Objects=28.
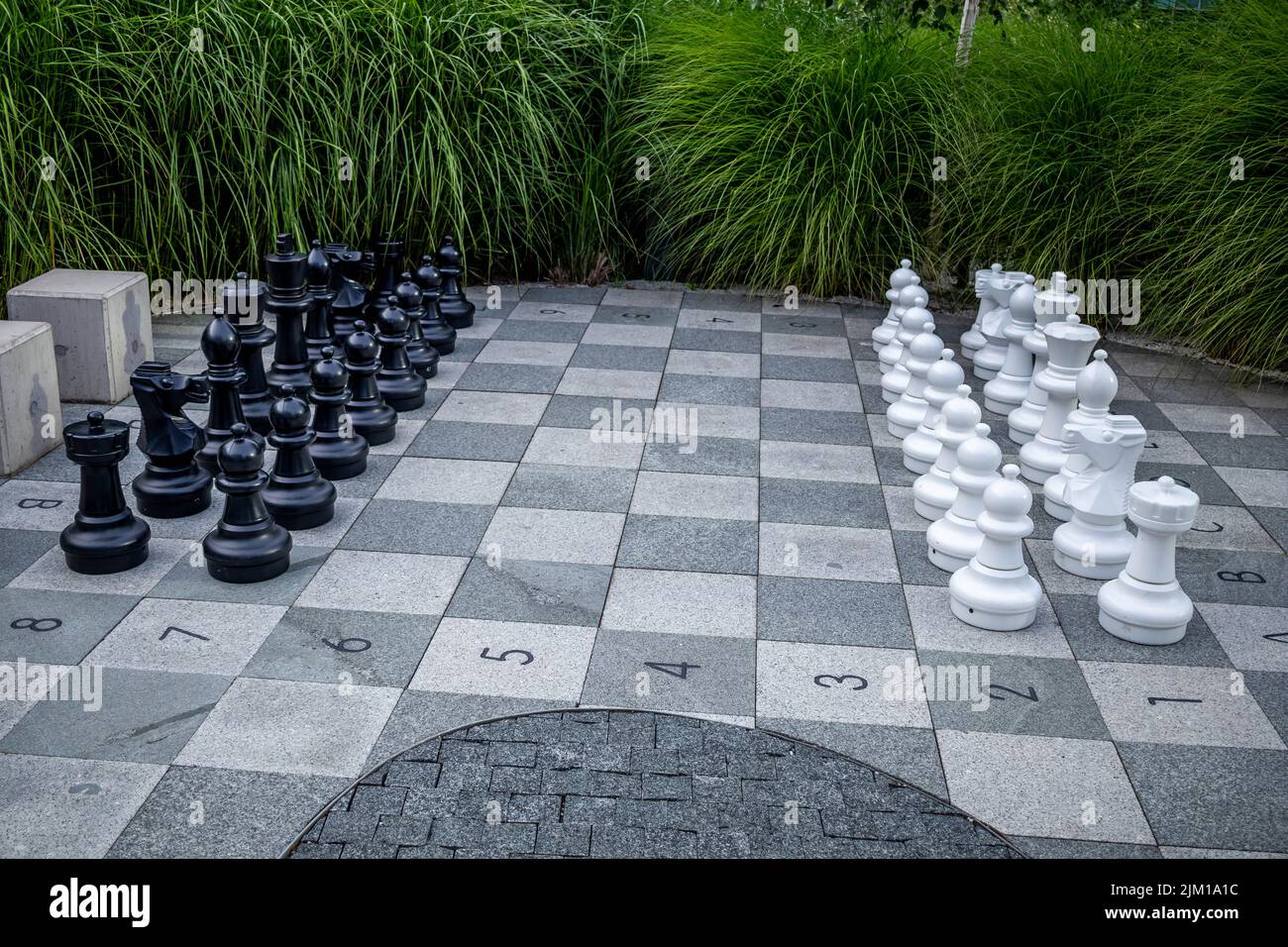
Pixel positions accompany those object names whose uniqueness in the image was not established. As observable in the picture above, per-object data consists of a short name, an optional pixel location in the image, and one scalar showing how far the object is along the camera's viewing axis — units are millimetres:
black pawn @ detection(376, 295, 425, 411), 4535
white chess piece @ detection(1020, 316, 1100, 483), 4062
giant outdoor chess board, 2479
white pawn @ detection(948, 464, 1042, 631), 3148
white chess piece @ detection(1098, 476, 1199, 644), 3061
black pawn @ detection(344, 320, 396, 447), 4203
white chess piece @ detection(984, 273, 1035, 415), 4688
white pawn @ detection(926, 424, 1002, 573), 3402
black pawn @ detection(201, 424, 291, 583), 3281
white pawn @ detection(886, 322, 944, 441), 4449
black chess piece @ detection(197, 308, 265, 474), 3754
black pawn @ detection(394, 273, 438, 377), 4844
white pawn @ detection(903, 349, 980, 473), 4035
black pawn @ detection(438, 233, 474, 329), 5570
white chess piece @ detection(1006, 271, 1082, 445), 4449
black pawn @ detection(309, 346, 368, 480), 3906
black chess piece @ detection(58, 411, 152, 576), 3277
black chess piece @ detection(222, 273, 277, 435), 4168
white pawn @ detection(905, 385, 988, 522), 3693
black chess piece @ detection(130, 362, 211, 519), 3625
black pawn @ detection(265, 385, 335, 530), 3570
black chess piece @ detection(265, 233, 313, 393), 4262
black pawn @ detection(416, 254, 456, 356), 5246
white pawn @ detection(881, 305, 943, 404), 4676
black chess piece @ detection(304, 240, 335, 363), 4582
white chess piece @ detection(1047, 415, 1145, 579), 3430
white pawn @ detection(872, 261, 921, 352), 5238
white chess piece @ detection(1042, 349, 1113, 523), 3666
